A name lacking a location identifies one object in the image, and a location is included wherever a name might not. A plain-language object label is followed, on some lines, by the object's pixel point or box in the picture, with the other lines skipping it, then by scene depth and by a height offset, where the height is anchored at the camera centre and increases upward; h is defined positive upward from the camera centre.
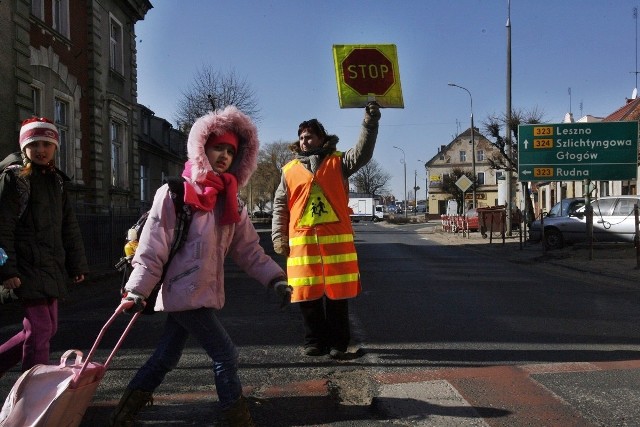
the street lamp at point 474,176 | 35.29 +1.31
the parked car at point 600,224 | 18.89 -0.66
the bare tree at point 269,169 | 83.42 +4.21
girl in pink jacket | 3.40 -0.26
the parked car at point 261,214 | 82.93 -1.06
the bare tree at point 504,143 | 30.11 +2.75
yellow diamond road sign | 30.70 +0.81
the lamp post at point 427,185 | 102.07 +2.53
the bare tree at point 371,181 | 110.00 +3.61
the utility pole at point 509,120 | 26.69 +2.98
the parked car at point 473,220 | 36.06 -0.93
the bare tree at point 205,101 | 37.44 +5.53
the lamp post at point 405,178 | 90.66 +3.11
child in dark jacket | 4.01 -0.17
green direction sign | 17.36 +1.21
